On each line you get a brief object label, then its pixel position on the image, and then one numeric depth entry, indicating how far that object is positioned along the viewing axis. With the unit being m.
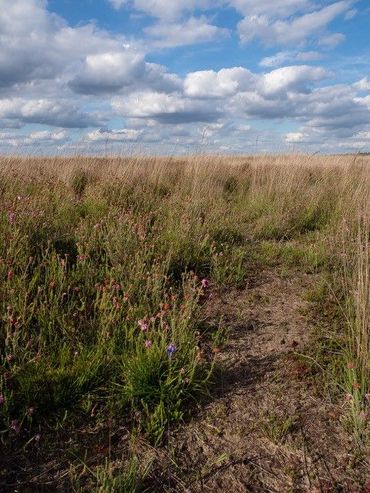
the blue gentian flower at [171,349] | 2.26
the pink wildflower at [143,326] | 2.39
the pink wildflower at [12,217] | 3.68
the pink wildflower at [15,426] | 1.92
